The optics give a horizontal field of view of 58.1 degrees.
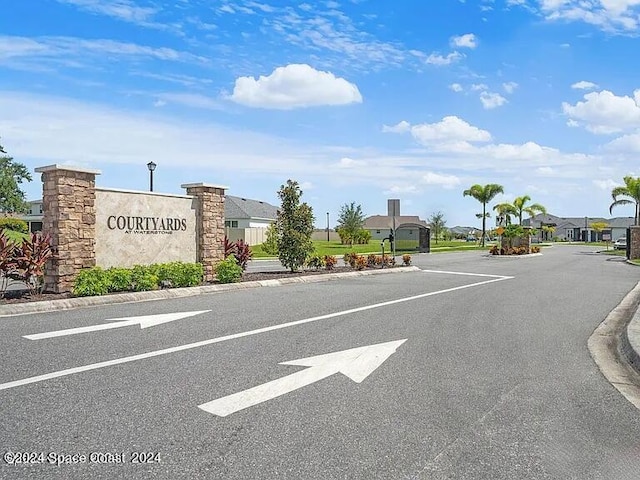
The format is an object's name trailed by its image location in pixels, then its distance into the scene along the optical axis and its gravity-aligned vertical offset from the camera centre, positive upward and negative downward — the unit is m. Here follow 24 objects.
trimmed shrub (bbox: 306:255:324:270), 19.83 -1.02
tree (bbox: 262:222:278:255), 19.41 -0.21
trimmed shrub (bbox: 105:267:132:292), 12.62 -1.02
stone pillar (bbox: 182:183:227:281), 16.25 +0.23
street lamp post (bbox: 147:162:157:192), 25.77 +2.96
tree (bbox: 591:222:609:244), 81.62 +0.76
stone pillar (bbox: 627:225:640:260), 37.09 -0.76
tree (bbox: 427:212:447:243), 92.50 +1.15
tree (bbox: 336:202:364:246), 64.69 +1.08
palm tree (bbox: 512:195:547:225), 64.69 +2.68
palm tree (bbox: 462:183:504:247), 65.99 +4.58
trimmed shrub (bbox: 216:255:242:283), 15.33 -1.03
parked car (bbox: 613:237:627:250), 54.68 -1.34
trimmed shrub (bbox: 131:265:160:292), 13.09 -1.06
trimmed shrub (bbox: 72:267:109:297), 11.99 -1.06
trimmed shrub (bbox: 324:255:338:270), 20.67 -1.08
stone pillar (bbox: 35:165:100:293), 12.48 +0.25
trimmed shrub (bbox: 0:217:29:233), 35.82 +0.60
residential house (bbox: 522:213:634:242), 112.11 +0.69
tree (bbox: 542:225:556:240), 96.05 +0.10
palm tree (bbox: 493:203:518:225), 65.62 +2.66
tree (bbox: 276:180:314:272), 19.05 +0.15
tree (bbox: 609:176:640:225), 46.97 +3.29
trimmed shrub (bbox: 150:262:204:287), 13.91 -0.99
